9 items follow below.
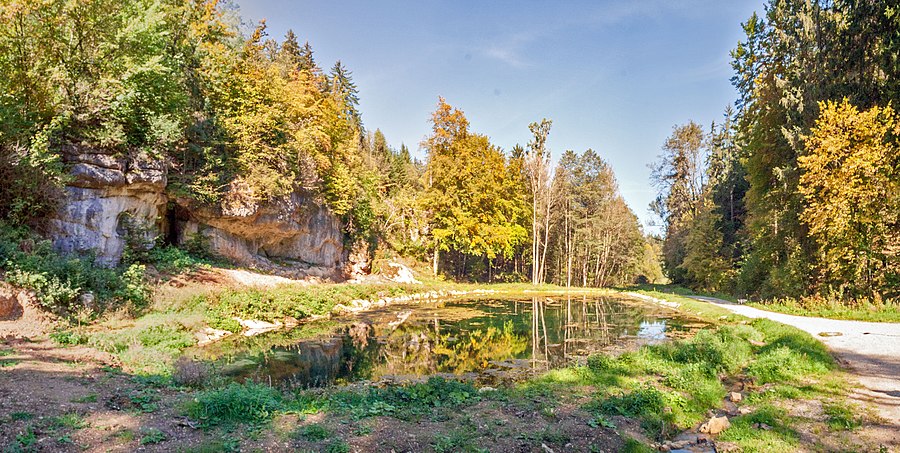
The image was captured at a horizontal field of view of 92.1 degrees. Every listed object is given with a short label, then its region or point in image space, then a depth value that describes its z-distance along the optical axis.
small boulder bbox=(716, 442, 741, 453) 5.33
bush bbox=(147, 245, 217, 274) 15.37
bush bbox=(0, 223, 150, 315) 9.48
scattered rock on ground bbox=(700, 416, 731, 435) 5.98
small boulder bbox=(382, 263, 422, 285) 30.08
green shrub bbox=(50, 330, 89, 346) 8.59
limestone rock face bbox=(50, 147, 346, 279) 12.70
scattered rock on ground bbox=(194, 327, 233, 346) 11.47
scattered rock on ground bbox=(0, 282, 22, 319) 8.87
